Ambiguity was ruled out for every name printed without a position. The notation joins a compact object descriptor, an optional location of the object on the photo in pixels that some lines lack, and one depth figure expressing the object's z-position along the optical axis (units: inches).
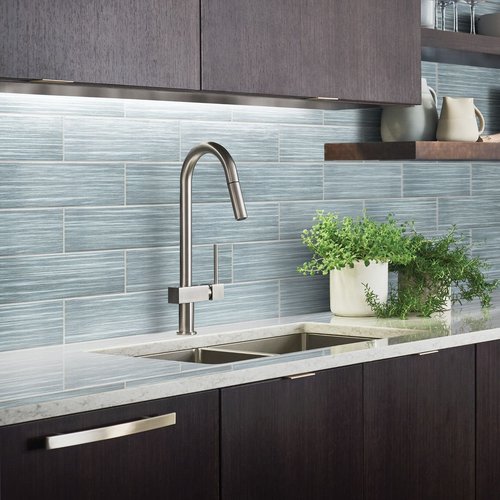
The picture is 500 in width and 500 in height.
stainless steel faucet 115.4
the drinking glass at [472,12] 148.4
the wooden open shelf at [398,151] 138.2
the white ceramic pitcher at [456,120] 144.4
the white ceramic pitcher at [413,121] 143.3
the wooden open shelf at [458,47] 137.8
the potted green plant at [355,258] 133.2
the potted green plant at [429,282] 133.7
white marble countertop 85.5
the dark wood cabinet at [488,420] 125.2
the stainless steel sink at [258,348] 118.8
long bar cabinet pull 82.2
